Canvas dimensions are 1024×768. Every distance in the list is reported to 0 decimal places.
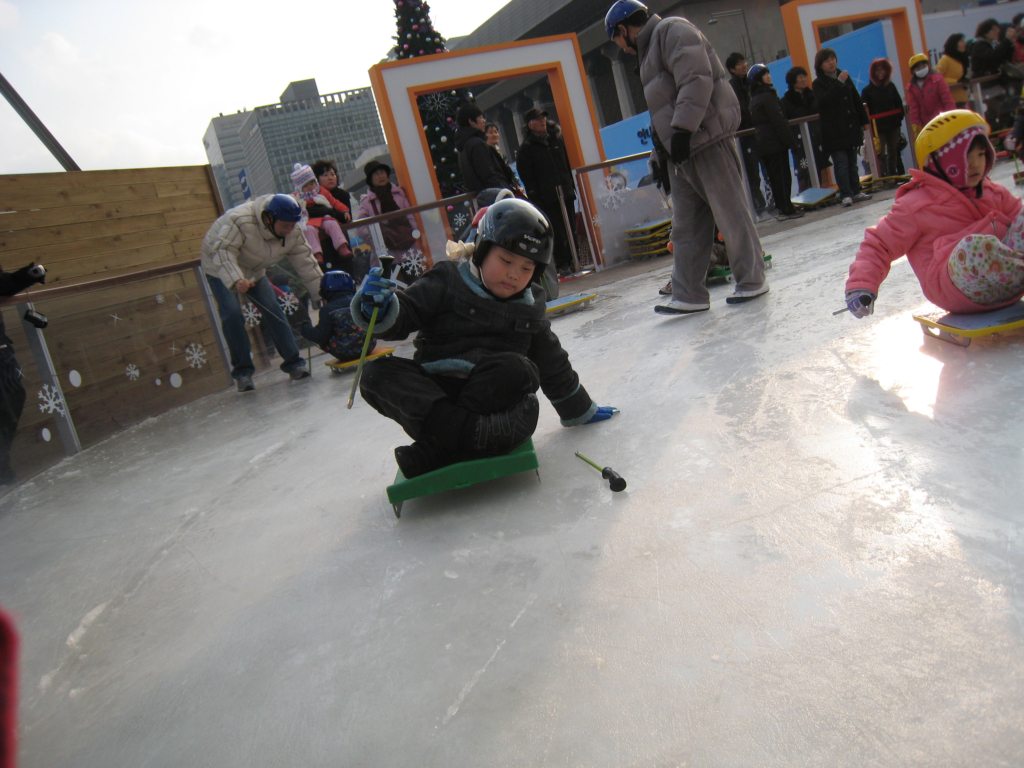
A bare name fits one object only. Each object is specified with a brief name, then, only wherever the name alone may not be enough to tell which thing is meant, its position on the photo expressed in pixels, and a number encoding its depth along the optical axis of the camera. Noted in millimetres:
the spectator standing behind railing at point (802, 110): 9086
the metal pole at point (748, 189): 8594
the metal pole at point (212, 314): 5770
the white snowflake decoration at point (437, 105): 10516
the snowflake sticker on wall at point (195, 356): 5570
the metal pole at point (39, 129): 6352
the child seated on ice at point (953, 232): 2412
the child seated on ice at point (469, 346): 2162
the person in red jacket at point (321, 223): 6191
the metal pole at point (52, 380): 4250
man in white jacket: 4906
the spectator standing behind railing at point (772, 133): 8125
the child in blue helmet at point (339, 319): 4980
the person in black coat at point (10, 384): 3746
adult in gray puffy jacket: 3803
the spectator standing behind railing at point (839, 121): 8609
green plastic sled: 2121
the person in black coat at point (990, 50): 10688
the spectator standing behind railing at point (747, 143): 7923
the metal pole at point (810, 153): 9227
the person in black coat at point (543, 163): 7523
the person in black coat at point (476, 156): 6520
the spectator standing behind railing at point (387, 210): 7058
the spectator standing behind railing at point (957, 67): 10227
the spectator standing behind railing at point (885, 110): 9430
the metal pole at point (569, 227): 7938
